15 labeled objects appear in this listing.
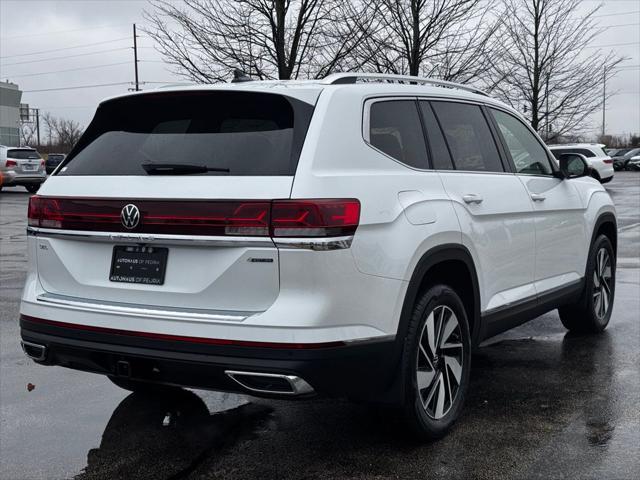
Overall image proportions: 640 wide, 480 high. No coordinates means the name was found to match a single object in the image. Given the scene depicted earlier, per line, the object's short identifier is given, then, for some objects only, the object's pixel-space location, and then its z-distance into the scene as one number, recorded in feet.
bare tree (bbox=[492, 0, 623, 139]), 102.22
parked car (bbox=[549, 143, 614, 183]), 103.60
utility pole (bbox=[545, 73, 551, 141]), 103.26
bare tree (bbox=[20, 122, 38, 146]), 381.40
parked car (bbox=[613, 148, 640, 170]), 171.32
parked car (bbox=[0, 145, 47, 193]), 95.09
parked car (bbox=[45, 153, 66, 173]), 155.94
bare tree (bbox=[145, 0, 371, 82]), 58.70
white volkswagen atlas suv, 11.28
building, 344.49
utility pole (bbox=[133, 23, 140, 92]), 199.13
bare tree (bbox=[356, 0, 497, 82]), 65.77
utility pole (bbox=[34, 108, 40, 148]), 388.78
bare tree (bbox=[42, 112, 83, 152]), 363.35
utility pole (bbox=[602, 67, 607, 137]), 105.40
